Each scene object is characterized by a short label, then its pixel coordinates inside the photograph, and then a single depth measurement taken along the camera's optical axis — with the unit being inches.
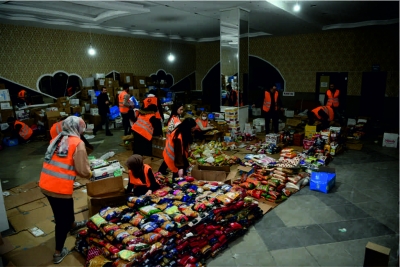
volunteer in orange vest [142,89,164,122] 261.0
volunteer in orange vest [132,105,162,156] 237.8
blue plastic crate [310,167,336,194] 191.2
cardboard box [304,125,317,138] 296.4
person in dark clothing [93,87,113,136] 359.6
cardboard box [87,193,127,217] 144.6
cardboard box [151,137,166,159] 263.0
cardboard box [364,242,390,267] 82.1
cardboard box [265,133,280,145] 292.4
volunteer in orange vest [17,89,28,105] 360.8
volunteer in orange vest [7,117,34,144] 328.7
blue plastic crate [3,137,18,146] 326.6
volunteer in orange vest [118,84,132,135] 313.1
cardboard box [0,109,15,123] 327.0
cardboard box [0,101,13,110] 325.4
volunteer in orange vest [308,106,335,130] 307.9
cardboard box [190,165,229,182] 176.6
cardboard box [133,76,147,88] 470.9
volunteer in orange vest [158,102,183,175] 216.5
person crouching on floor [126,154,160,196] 144.9
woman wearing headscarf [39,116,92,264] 117.1
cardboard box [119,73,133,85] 454.0
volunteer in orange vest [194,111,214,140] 295.5
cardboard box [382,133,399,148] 294.4
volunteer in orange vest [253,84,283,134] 326.5
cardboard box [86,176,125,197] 145.7
